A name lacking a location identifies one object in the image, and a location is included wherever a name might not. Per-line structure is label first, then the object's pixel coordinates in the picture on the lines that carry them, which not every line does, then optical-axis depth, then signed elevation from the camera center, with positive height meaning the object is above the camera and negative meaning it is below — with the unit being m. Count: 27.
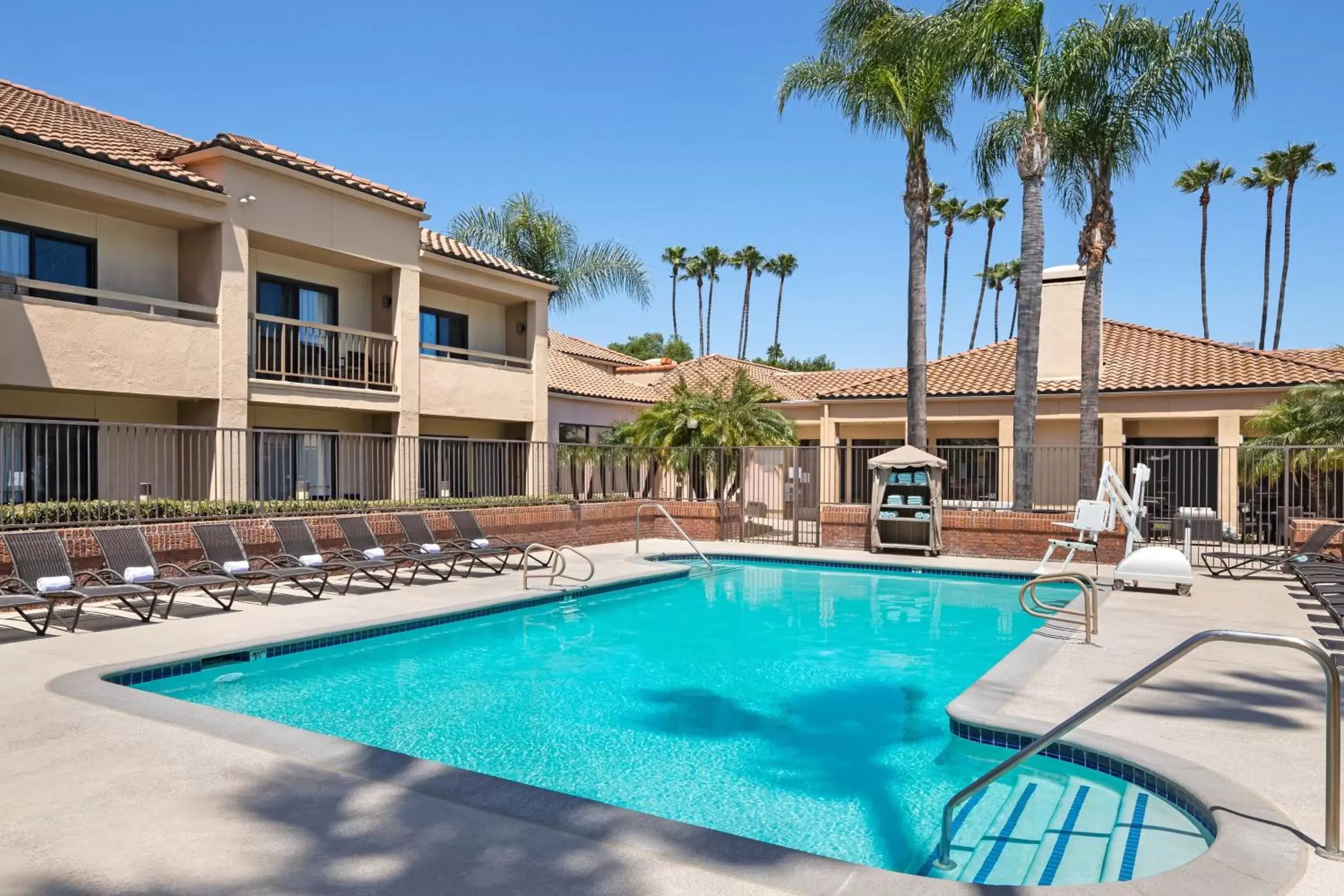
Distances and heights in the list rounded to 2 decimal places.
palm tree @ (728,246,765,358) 69.69 +15.88
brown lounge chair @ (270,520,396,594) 13.16 -1.40
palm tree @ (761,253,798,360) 70.38 +15.65
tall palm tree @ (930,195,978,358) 58.53 +16.69
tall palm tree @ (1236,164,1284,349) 45.81 +14.87
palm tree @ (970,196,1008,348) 58.81 +16.93
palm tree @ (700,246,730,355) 70.56 +16.06
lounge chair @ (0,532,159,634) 9.71 -1.33
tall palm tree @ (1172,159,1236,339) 47.41 +15.49
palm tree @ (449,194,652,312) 29.58 +7.07
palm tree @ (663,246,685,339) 72.50 +16.82
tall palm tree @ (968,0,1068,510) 19.19 +8.11
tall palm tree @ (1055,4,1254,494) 18.97 +8.09
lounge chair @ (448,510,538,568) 15.90 -1.30
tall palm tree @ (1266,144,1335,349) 43.81 +15.08
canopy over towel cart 18.92 -0.75
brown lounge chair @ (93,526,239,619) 10.72 -1.35
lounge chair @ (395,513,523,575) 15.34 -1.36
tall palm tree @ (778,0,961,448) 20.08 +8.78
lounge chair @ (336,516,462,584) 14.10 -1.38
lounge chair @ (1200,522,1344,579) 14.36 -1.51
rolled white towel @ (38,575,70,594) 9.79 -1.36
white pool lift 13.43 -1.27
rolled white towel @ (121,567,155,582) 10.78 -1.38
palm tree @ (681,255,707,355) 72.00 +15.55
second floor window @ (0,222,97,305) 15.08 +3.51
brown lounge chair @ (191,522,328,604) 11.91 -1.40
